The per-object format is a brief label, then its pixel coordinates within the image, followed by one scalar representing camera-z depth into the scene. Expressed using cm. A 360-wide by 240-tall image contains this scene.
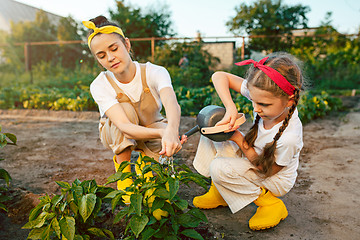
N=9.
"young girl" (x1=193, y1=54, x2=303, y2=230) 160
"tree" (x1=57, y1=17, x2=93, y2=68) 1245
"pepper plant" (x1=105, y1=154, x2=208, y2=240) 133
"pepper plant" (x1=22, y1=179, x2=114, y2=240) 139
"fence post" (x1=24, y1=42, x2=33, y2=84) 929
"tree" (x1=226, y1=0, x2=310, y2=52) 1310
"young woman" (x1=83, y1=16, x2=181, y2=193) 193
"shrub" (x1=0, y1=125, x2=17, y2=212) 170
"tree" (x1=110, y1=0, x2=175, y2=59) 1172
